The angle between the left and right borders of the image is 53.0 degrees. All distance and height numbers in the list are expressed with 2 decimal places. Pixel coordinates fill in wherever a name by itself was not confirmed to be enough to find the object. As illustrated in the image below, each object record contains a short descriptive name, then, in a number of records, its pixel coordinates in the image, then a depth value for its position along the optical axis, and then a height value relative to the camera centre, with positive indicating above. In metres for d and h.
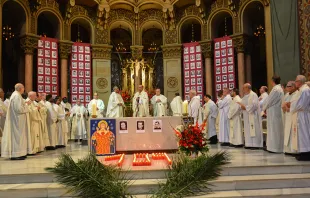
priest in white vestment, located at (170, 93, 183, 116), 14.67 +0.52
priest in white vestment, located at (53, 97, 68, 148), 10.75 -0.20
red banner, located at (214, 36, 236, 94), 16.62 +2.80
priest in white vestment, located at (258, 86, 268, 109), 9.84 +0.62
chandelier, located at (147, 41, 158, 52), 20.10 +4.45
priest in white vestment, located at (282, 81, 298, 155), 7.09 -0.09
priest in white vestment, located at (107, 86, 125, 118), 12.07 +0.50
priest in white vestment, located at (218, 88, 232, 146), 10.55 -0.20
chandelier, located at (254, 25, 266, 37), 17.04 +4.74
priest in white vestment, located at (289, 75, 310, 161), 6.55 -0.23
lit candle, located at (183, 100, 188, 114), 7.78 +0.20
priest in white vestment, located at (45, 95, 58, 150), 10.12 -0.15
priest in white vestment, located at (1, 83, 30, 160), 7.77 -0.27
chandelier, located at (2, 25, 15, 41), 15.50 +4.41
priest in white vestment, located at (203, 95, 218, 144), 11.15 +0.02
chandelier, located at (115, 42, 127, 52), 19.89 +4.48
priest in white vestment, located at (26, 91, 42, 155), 8.70 -0.14
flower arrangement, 6.18 -0.50
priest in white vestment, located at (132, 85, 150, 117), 11.86 +0.53
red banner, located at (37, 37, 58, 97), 15.73 +2.74
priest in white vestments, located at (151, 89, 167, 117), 14.29 +0.55
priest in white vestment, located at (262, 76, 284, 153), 8.13 -0.10
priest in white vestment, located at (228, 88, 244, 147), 9.74 -0.19
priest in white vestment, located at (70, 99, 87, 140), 13.77 -0.04
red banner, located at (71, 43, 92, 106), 17.28 +2.52
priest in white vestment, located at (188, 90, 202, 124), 11.99 +0.41
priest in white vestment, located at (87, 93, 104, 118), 13.63 +0.50
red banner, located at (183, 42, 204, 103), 17.80 +2.75
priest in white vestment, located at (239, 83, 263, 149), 9.07 -0.25
